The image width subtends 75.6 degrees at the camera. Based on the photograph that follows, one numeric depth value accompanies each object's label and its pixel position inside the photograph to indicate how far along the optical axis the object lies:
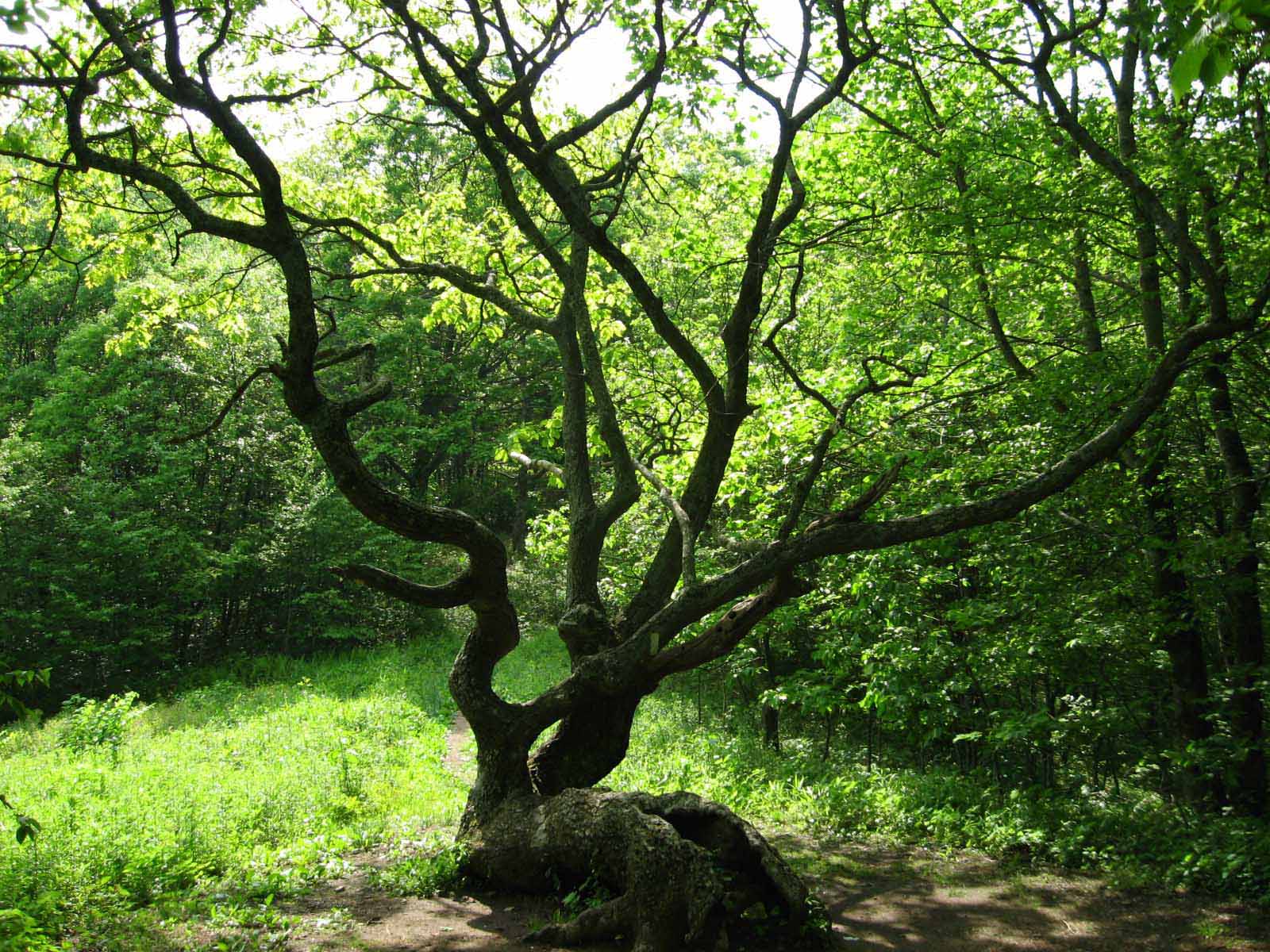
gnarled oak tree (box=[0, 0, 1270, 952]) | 5.59
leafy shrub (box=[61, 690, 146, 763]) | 11.33
